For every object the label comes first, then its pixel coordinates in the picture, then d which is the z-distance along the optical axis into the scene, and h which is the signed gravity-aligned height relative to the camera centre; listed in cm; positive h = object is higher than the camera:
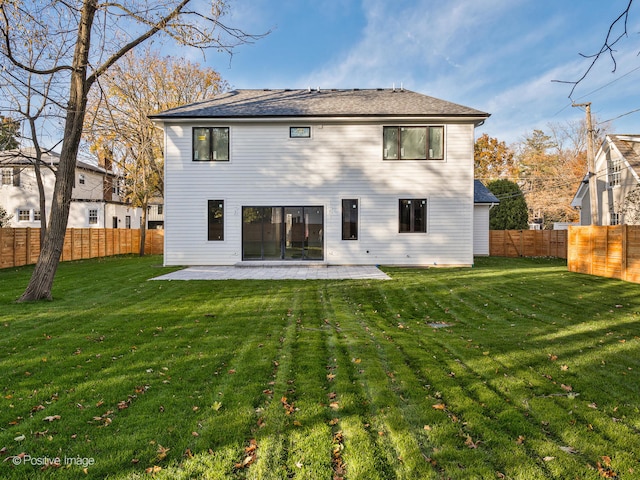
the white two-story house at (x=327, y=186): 1470 +187
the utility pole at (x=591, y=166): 1712 +322
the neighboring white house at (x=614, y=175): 1934 +326
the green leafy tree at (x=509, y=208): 2652 +185
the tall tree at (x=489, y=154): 3881 +835
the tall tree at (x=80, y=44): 764 +407
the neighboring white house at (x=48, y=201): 2711 +237
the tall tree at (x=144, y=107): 2119 +745
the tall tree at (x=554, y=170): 3253 +618
